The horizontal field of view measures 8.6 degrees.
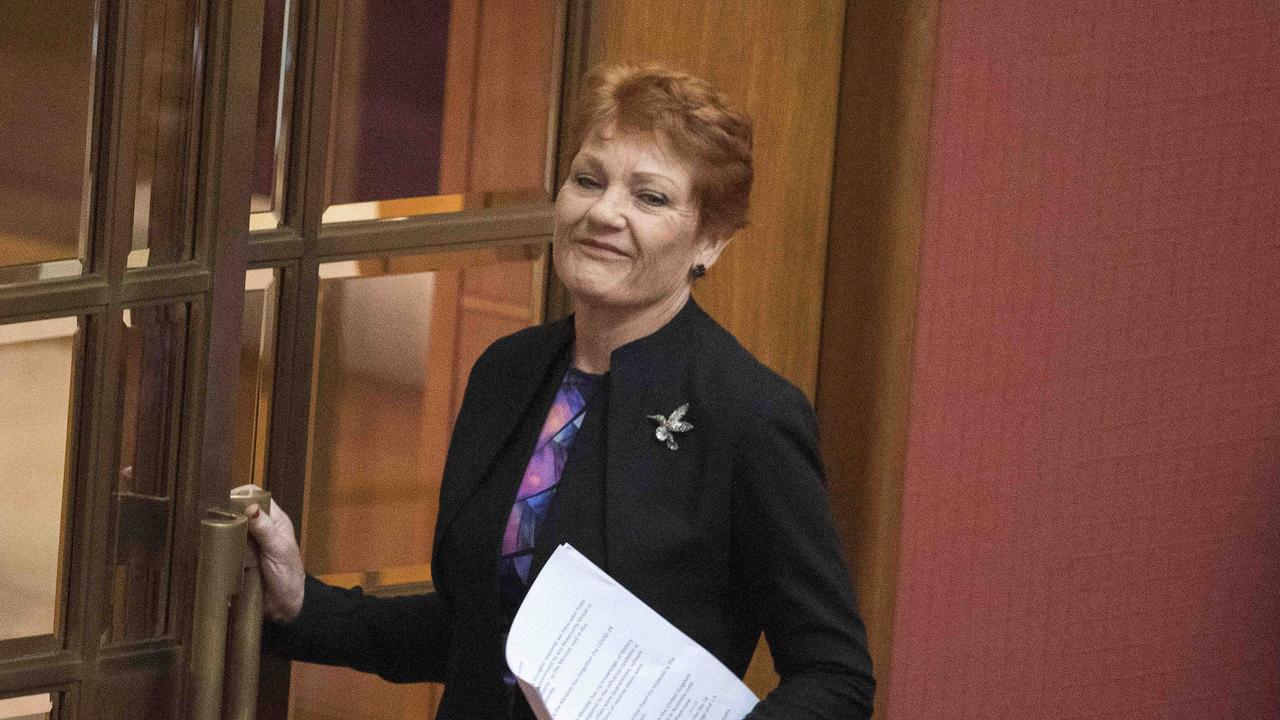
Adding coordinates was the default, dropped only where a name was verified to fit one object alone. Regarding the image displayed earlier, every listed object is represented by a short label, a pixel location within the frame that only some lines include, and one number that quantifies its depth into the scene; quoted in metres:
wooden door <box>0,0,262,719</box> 8.00
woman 8.12
